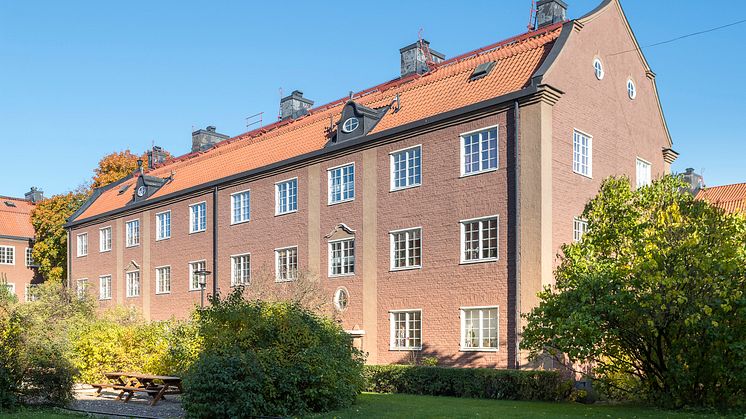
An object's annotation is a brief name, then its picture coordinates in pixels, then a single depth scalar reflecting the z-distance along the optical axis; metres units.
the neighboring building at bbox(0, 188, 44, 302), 56.06
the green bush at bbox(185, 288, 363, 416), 14.77
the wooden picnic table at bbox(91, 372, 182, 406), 17.84
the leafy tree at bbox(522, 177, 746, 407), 14.74
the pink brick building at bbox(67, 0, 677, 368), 21.88
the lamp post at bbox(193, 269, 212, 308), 27.02
